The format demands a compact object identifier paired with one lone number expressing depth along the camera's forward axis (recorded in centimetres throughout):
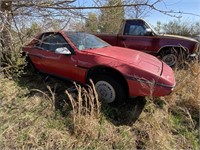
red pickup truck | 404
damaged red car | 218
